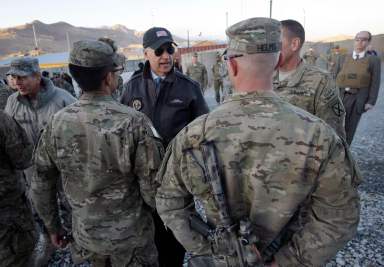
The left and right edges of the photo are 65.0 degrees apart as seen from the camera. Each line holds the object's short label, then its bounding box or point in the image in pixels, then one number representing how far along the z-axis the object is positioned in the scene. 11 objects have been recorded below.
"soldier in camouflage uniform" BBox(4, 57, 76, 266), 2.67
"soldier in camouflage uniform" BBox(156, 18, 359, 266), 1.17
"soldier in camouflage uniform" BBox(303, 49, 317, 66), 13.46
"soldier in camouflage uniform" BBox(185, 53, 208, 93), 11.13
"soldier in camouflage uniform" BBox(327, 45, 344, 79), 5.00
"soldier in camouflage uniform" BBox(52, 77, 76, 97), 8.33
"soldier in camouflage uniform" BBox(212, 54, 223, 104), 10.98
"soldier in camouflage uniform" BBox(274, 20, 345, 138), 2.66
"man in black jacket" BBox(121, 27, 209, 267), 2.38
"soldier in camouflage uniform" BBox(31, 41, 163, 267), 1.67
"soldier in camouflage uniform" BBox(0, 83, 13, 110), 3.70
